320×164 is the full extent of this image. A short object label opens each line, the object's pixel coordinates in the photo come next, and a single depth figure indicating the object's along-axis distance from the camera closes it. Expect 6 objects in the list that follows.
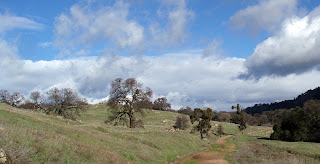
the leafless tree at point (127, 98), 47.66
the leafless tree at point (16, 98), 87.66
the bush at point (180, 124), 77.50
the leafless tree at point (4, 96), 85.72
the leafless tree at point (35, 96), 77.74
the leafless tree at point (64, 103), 61.98
